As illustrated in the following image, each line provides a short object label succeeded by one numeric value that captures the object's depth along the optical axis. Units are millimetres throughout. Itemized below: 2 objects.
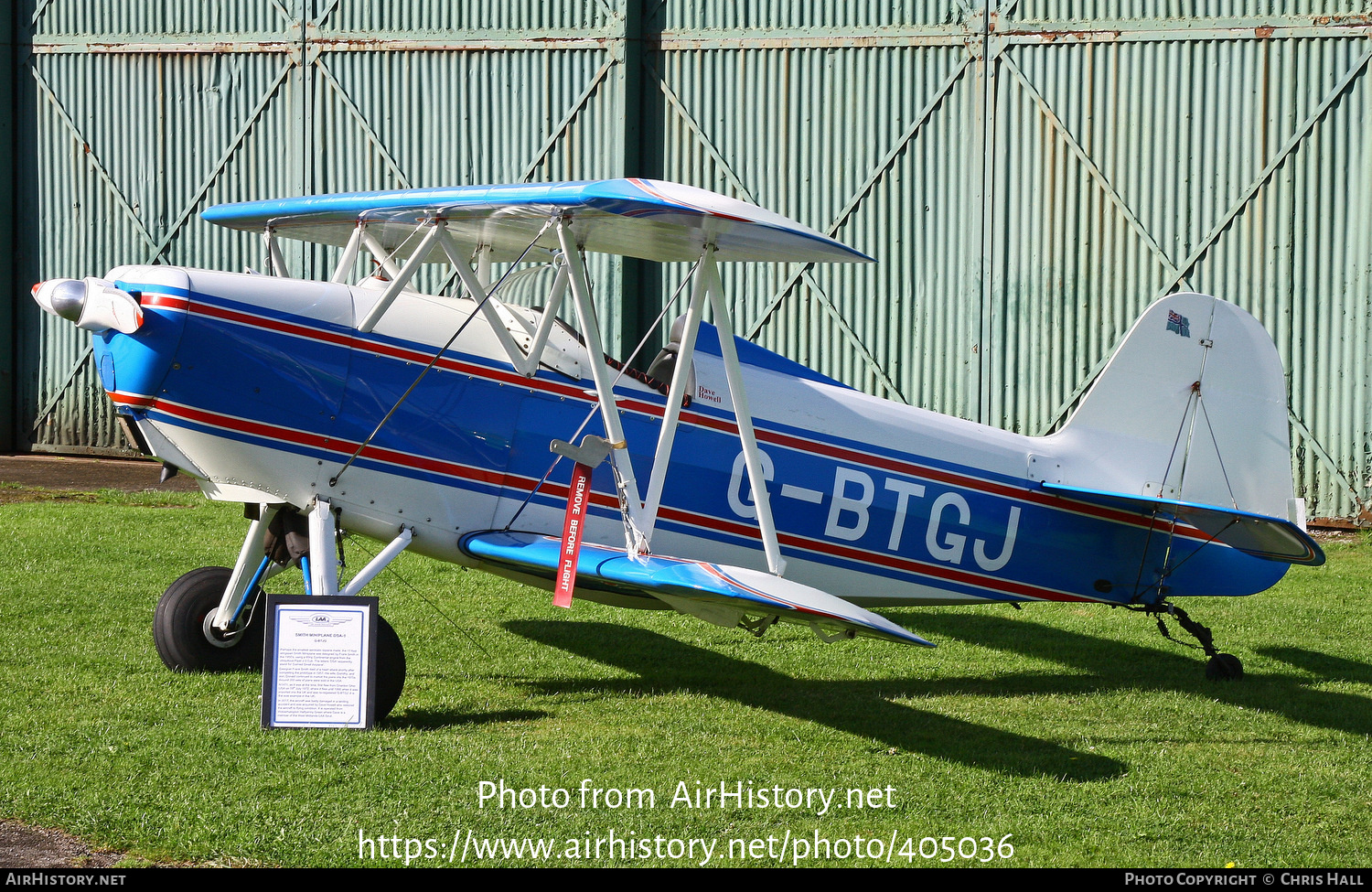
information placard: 11602
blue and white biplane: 11883
